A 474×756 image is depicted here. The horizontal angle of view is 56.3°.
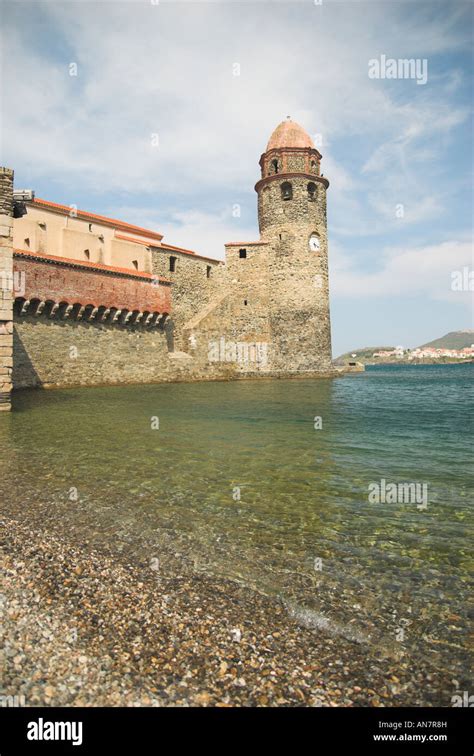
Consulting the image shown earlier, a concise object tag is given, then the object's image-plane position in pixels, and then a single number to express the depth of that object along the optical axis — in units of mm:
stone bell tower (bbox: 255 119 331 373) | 32406
